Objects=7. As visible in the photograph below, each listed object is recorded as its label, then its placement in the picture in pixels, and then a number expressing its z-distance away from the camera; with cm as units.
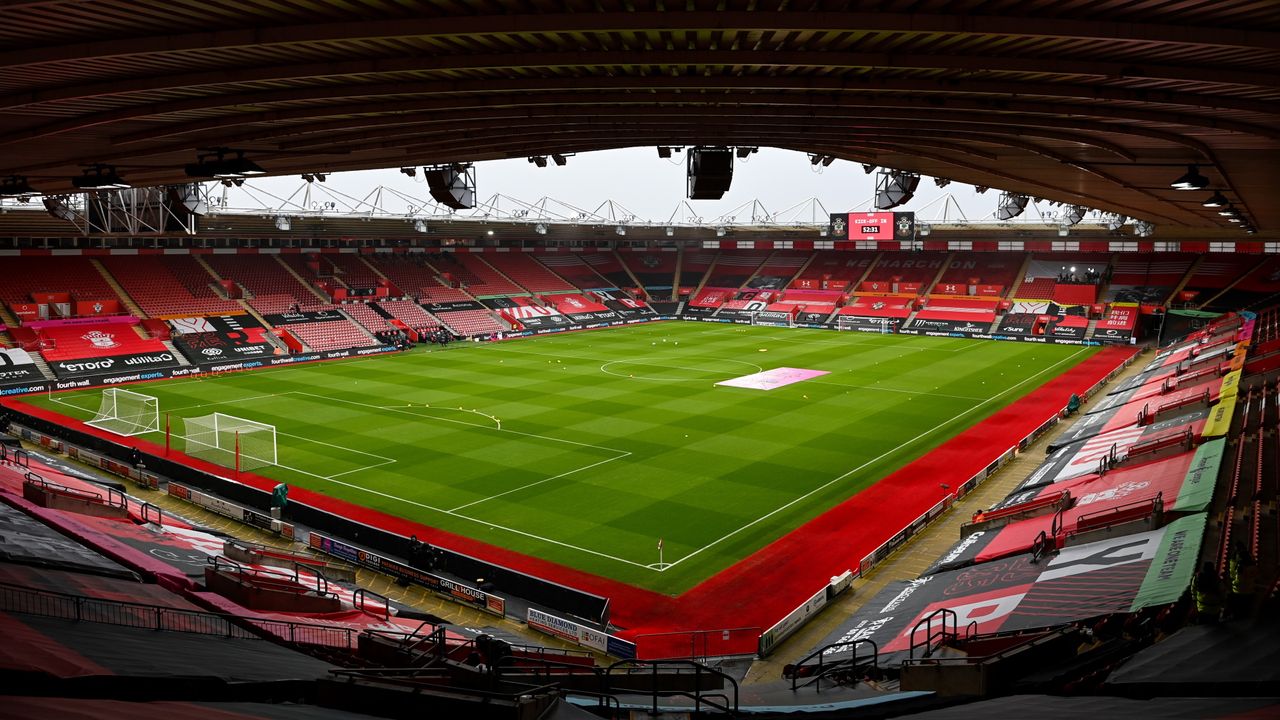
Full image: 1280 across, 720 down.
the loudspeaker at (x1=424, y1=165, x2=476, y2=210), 1909
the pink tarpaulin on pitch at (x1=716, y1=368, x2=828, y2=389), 4482
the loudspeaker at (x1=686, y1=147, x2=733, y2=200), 1644
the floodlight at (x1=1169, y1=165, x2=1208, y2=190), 1451
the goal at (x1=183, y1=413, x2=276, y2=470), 2997
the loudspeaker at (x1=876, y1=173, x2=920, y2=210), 2162
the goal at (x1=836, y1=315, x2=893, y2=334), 7156
